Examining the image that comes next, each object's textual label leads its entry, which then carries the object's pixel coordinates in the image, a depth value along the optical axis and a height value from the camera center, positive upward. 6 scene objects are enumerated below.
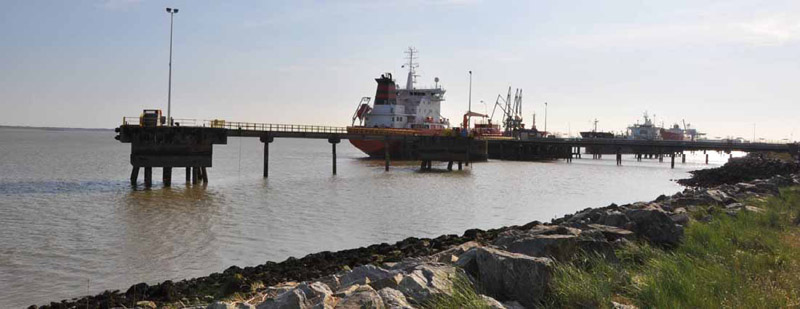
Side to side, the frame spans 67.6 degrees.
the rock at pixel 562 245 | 8.13 -1.39
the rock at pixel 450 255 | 9.51 -1.95
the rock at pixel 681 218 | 11.33 -1.35
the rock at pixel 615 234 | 9.27 -1.36
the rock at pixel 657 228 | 9.55 -1.30
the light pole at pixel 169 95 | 36.20 +2.34
